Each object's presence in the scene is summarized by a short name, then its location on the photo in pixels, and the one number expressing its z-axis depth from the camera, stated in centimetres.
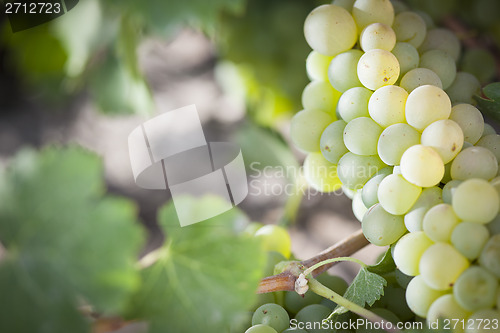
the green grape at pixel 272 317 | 51
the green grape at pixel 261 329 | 50
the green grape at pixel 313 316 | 51
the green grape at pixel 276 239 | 55
